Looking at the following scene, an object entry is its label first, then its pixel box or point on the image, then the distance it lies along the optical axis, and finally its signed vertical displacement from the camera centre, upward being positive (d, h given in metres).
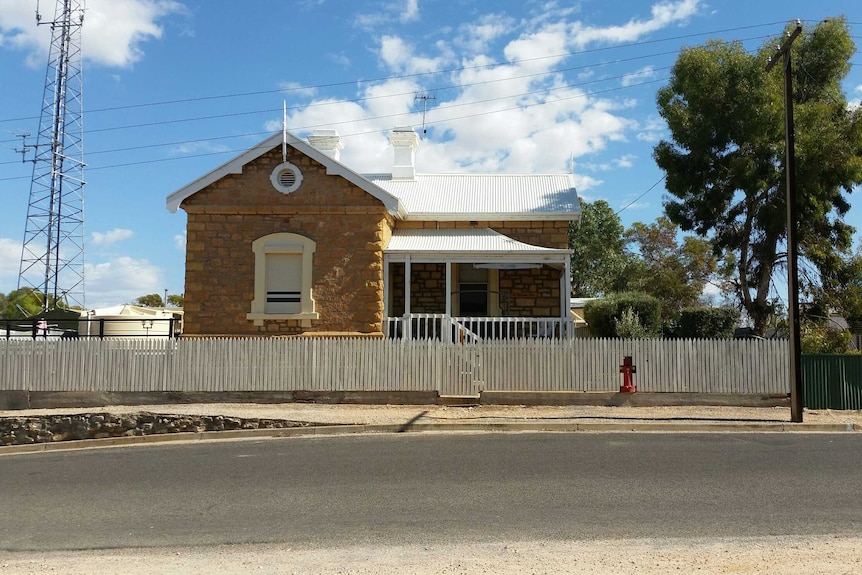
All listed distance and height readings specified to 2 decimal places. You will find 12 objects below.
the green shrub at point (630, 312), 19.42 +0.79
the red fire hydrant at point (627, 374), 15.80 -0.61
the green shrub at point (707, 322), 19.50 +0.56
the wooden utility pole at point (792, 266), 14.01 +1.46
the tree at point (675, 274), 35.28 +3.33
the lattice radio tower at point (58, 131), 35.72 +9.48
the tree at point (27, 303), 56.00 +2.59
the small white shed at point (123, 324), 23.92 +0.46
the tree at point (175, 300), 79.06 +4.02
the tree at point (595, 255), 38.75 +4.45
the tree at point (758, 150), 21.94 +5.60
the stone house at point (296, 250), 18.84 +2.22
